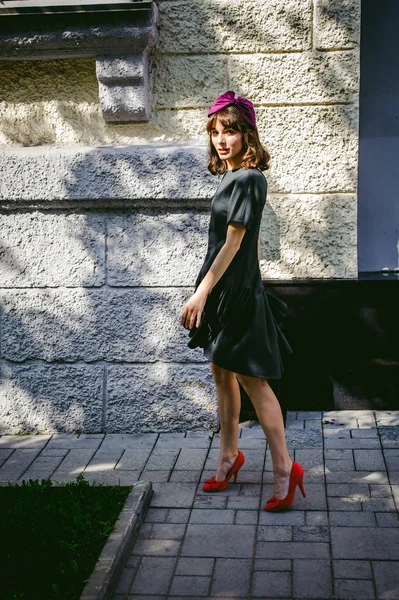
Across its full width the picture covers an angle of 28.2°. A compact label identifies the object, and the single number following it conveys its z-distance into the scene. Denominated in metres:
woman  3.66
